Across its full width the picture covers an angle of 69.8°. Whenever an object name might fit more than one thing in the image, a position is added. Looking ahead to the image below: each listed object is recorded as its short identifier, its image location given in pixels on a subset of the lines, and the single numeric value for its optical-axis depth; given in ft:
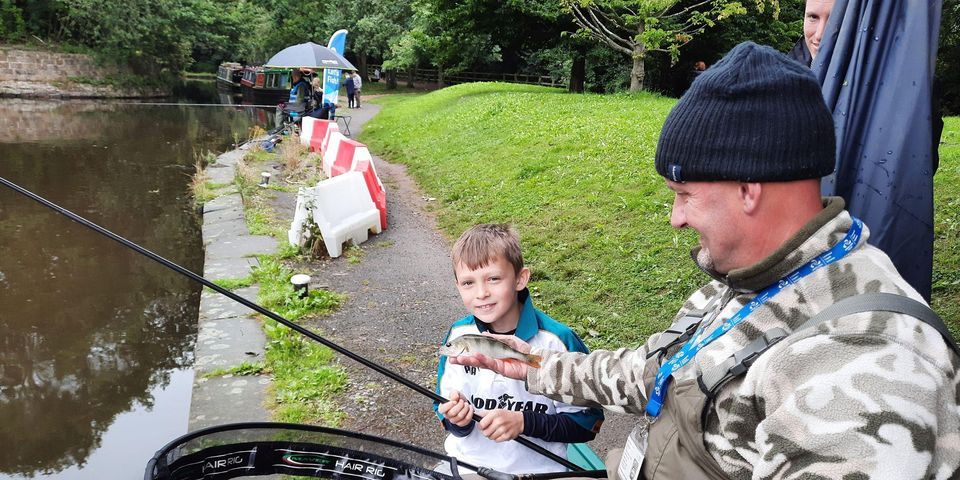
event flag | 55.88
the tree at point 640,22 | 57.06
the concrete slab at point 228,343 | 14.98
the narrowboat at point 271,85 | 99.50
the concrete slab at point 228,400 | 12.78
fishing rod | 7.08
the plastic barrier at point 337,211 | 22.51
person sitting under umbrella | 52.49
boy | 7.45
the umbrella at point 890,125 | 6.80
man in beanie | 3.65
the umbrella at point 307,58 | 51.08
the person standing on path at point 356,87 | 91.89
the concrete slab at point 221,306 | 17.54
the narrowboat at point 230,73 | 127.85
